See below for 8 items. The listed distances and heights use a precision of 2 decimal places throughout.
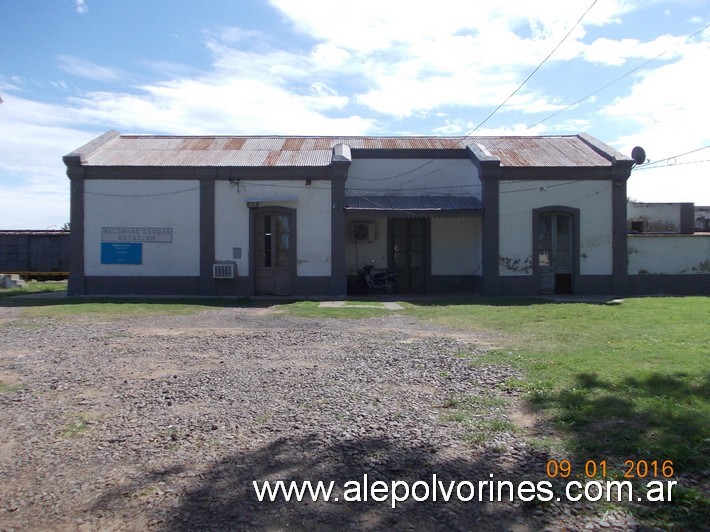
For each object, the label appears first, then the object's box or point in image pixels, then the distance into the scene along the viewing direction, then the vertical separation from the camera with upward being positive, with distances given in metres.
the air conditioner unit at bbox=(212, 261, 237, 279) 19.23 -0.30
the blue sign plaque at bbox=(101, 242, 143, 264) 19.55 +0.31
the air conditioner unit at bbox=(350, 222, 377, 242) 21.27 +1.12
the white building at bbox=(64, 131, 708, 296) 19.42 +1.36
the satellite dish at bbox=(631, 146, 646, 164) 20.23 +3.72
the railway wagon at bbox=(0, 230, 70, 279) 28.47 +0.45
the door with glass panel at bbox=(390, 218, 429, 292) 21.61 +0.36
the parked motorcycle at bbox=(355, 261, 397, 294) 20.80 -0.69
